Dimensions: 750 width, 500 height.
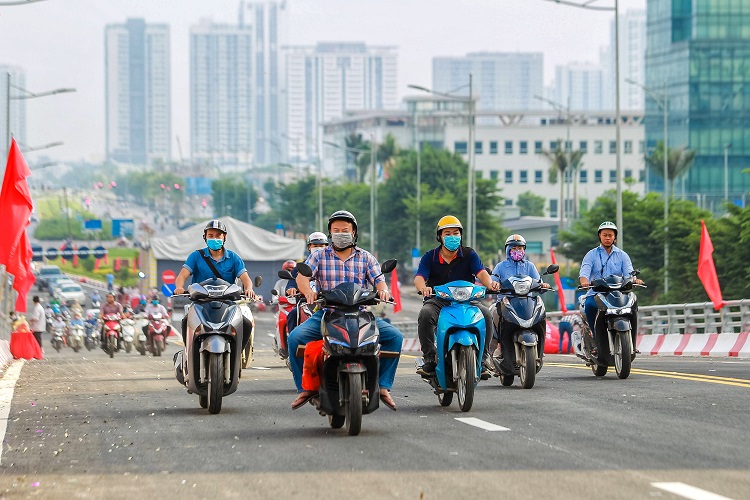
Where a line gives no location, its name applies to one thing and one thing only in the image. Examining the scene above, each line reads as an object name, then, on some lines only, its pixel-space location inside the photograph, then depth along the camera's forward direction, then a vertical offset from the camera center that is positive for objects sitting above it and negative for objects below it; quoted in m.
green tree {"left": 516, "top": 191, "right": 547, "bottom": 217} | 176.75 +3.49
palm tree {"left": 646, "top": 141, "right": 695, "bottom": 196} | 106.38 +5.12
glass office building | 125.38 +11.83
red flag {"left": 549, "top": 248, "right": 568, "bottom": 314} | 46.36 -1.73
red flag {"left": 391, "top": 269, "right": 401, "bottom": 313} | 58.53 -1.93
